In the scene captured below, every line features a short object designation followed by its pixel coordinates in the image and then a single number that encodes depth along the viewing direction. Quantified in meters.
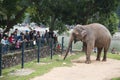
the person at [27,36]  22.23
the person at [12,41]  17.86
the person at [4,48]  16.43
